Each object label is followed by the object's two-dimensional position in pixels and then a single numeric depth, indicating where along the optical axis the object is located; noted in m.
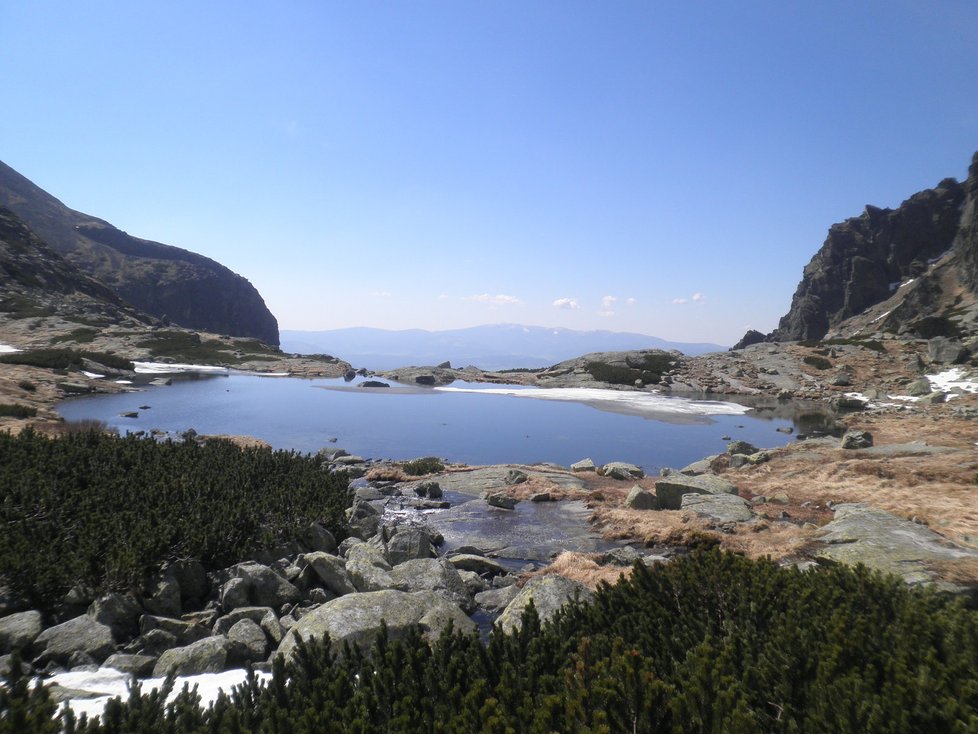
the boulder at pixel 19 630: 7.07
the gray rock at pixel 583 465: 26.13
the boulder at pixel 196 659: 6.93
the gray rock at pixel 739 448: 28.38
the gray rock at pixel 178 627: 7.99
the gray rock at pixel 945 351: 51.88
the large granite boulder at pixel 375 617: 7.57
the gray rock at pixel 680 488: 17.64
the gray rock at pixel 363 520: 14.32
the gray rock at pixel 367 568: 10.41
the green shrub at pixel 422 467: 25.02
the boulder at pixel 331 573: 10.40
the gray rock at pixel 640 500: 17.69
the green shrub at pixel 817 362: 60.81
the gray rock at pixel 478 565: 12.70
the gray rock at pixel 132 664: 6.91
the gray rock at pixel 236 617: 8.26
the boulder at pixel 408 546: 12.69
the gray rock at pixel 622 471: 23.91
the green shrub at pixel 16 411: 26.34
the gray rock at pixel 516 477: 22.06
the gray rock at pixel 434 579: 10.34
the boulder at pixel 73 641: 7.11
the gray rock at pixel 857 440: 24.20
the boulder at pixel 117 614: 7.80
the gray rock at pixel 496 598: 10.54
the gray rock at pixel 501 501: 18.88
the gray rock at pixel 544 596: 8.55
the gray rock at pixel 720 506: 15.09
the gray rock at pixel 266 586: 9.49
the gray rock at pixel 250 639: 7.63
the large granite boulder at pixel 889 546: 8.38
